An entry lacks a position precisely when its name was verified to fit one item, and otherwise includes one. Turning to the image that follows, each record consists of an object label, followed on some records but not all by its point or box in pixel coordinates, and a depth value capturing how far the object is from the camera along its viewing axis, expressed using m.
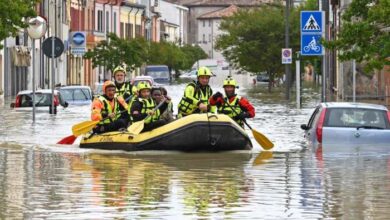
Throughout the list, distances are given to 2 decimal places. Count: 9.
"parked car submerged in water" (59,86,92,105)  56.03
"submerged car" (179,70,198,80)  158.75
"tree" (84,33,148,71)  89.88
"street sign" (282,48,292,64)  59.25
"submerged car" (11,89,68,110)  47.72
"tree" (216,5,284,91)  83.19
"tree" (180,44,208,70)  160.94
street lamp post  44.47
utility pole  67.06
